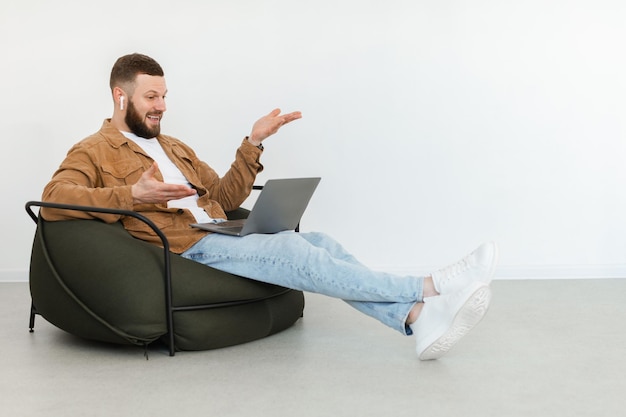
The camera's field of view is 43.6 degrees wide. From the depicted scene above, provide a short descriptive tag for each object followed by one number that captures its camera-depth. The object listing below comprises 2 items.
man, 2.80
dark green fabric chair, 3.02
